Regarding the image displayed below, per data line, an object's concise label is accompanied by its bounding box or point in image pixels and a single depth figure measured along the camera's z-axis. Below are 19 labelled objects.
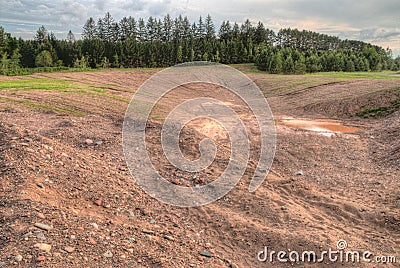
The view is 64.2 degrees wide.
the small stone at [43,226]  4.93
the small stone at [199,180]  8.52
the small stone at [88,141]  9.59
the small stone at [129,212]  6.44
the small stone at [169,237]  5.88
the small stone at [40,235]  4.71
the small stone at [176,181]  8.28
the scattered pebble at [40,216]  5.14
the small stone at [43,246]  4.49
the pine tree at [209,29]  87.62
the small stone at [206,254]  5.66
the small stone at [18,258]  4.20
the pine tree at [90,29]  78.50
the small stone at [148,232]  5.90
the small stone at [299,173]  10.64
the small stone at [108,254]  4.83
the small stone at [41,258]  4.28
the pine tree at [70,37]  75.44
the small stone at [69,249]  4.67
